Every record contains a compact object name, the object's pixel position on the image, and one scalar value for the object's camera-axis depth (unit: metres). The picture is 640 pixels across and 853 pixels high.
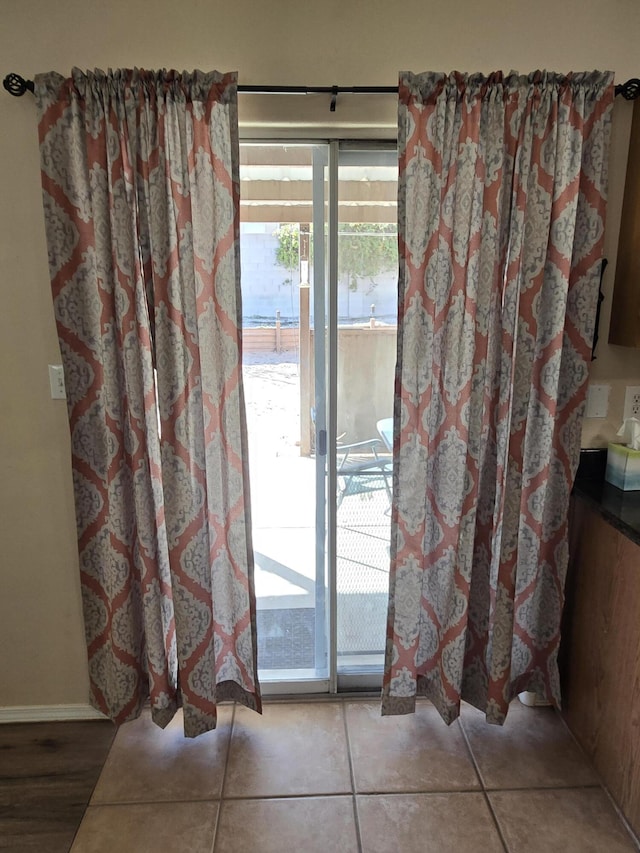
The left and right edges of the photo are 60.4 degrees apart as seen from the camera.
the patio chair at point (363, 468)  2.01
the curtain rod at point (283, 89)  1.60
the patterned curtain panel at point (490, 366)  1.60
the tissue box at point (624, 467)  1.83
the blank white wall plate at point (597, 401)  1.92
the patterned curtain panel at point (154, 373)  1.58
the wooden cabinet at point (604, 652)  1.62
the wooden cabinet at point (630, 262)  1.71
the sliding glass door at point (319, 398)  1.83
